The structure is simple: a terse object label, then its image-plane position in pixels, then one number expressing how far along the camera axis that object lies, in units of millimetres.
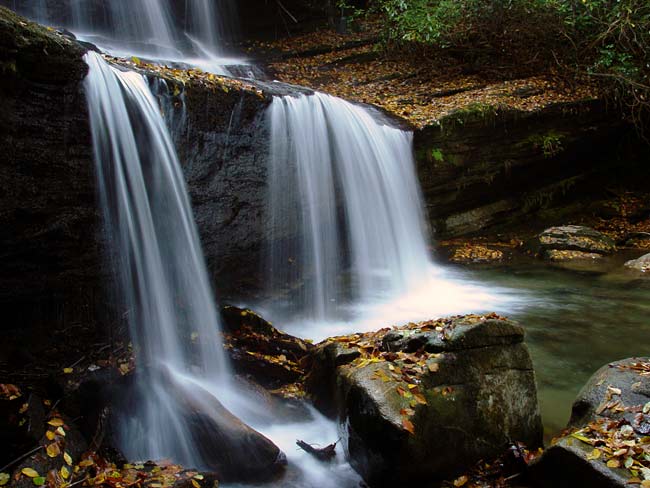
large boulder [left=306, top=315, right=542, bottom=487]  3777
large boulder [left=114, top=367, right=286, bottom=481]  4172
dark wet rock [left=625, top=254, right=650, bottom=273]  9609
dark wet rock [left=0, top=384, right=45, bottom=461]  3348
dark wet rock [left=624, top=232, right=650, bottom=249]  11328
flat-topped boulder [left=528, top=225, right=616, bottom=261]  10758
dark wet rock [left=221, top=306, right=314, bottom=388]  5590
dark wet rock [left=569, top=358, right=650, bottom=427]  3941
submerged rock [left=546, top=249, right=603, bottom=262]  10630
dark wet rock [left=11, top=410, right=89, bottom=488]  3277
